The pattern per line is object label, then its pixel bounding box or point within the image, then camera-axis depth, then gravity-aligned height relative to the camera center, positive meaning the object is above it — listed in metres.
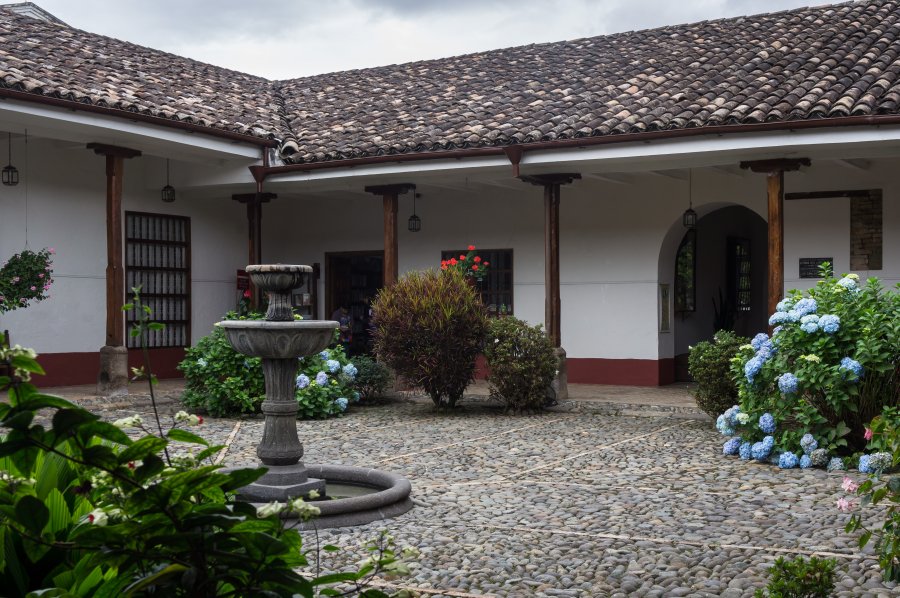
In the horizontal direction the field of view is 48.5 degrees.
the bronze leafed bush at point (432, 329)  10.83 -0.42
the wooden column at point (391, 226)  12.95 +0.85
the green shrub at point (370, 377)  12.04 -1.05
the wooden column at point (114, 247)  11.57 +0.51
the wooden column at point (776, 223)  10.56 +0.73
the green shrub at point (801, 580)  3.62 -1.06
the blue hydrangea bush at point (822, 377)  7.59 -0.67
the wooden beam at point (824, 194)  12.21 +1.21
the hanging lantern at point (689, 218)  13.20 +0.96
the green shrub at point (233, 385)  10.73 -1.02
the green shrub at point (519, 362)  10.89 -0.78
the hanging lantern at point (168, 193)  13.96 +1.37
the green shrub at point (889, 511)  3.44 -0.82
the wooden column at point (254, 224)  14.89 +1.00
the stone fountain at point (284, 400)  5.88 -0.67
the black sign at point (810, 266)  12.55 +0.31
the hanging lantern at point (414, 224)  14.88 +1.00
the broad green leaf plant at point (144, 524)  1.93 -0.48
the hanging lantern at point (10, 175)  11.95 +1.40
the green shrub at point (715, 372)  9.44 -0.78
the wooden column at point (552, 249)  12.23 +0.52
